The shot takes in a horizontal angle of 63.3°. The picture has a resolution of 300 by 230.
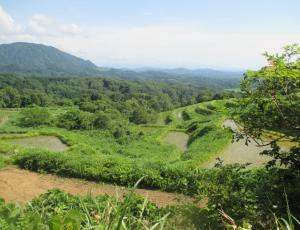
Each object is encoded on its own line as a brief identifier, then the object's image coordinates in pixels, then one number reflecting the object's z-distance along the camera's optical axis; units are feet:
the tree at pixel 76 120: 91.41
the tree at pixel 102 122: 90.40
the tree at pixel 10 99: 169.66
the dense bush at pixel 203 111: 104.90
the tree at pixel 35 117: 93.76
